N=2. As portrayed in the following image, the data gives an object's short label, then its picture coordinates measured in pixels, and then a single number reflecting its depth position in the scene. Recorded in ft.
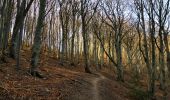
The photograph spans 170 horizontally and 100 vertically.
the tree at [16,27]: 23.14
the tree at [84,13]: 39.36
